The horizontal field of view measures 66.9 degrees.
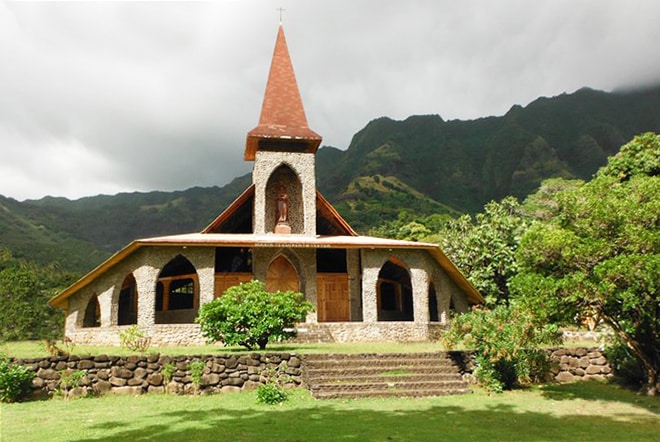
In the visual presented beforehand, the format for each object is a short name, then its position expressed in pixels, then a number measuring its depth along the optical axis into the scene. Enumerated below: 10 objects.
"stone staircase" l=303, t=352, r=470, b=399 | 9.89
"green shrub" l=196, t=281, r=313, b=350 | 12.12
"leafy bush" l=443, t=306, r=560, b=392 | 10.38
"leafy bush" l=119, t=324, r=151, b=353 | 13.49
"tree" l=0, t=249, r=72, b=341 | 20.70
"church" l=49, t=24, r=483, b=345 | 17.45
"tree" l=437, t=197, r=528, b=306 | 22.47
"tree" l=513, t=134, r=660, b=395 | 8.59
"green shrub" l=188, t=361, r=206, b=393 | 10.04
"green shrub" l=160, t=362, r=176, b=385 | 10.06
